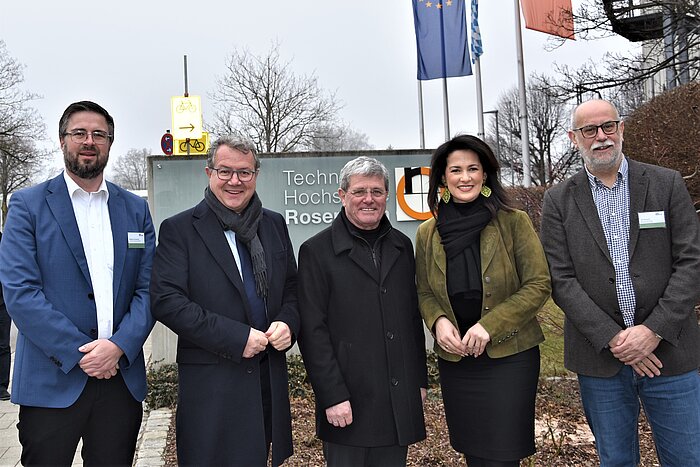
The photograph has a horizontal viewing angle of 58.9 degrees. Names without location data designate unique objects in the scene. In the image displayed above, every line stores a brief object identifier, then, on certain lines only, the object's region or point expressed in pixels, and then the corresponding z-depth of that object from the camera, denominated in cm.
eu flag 1659
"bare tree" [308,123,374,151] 2427
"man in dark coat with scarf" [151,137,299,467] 309
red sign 1653
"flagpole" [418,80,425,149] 2464
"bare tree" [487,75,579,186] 3698
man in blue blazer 308
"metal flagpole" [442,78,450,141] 1845
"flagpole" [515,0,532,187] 1991
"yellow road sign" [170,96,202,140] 2211
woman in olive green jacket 321
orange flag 1514
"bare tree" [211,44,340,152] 2281
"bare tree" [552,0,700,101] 996
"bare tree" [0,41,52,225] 2719
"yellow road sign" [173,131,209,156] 2256
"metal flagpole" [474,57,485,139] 2005
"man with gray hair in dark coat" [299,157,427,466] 323
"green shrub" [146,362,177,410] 670
